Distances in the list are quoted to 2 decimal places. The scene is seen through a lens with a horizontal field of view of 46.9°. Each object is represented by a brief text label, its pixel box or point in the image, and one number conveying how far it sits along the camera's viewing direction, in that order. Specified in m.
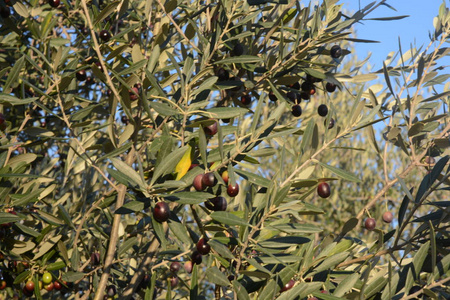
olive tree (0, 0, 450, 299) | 1.63
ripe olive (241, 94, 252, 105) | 2.47
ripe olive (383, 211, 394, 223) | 2.62
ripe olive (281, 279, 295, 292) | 1.65
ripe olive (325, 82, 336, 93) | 2.67
